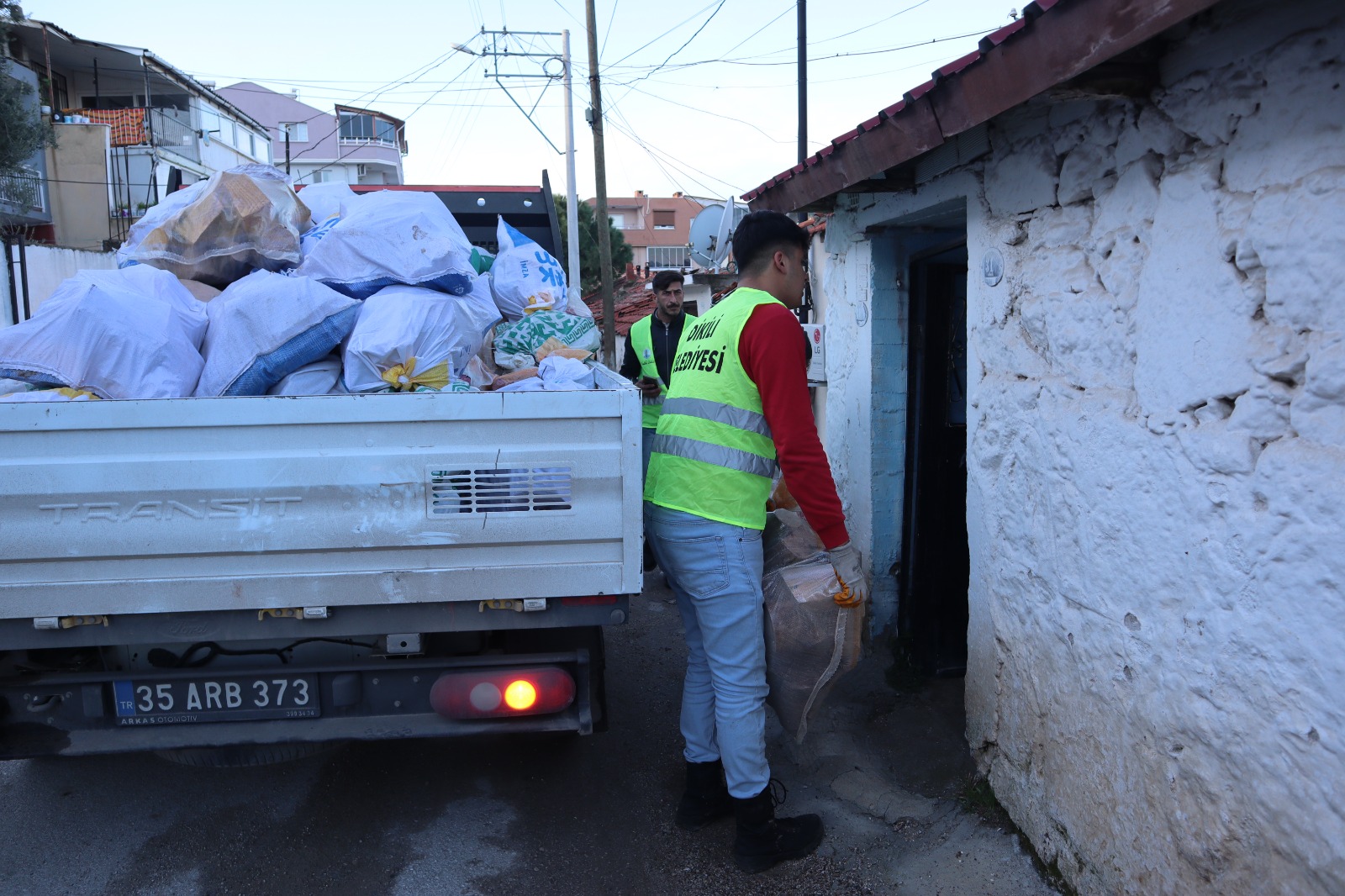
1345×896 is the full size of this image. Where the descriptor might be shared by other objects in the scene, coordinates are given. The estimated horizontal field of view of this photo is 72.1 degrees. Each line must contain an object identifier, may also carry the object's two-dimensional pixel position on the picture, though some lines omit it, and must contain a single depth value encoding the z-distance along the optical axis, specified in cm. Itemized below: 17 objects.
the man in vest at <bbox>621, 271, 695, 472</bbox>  586
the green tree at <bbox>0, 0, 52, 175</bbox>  1381
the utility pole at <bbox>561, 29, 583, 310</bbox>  1844
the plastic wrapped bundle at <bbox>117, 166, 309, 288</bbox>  368
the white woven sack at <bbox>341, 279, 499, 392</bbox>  309
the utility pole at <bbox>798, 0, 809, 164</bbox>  1191
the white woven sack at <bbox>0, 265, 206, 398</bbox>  285
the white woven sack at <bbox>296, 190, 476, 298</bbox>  344
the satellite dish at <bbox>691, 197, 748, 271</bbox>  778
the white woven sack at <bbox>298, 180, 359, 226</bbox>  439
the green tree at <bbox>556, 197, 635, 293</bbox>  3138
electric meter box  566
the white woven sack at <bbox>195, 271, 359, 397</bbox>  302
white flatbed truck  257
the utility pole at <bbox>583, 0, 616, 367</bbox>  1778
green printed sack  386
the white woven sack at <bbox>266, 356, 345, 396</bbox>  306
